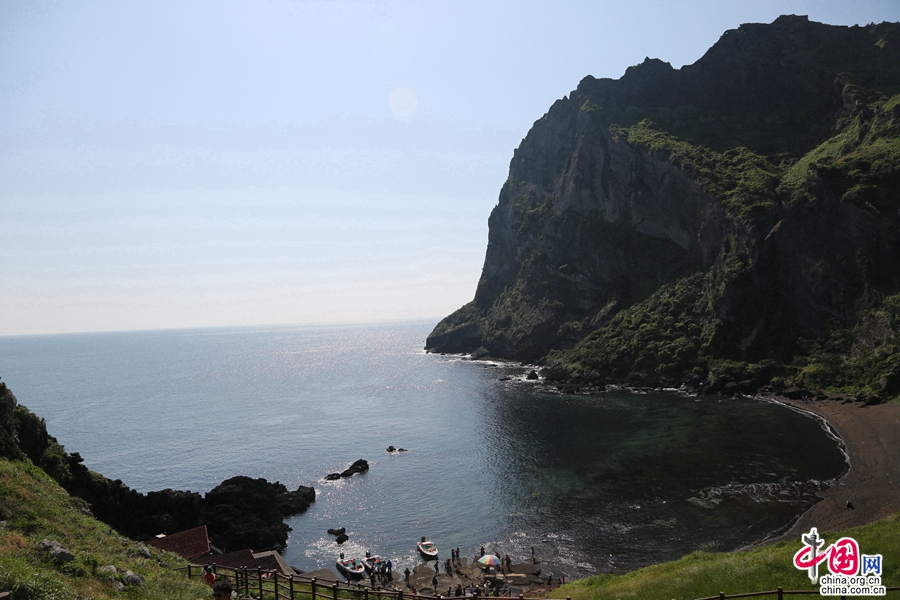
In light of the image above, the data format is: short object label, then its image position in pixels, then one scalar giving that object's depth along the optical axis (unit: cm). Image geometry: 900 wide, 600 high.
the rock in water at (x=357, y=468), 6532
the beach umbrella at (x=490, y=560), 3968
